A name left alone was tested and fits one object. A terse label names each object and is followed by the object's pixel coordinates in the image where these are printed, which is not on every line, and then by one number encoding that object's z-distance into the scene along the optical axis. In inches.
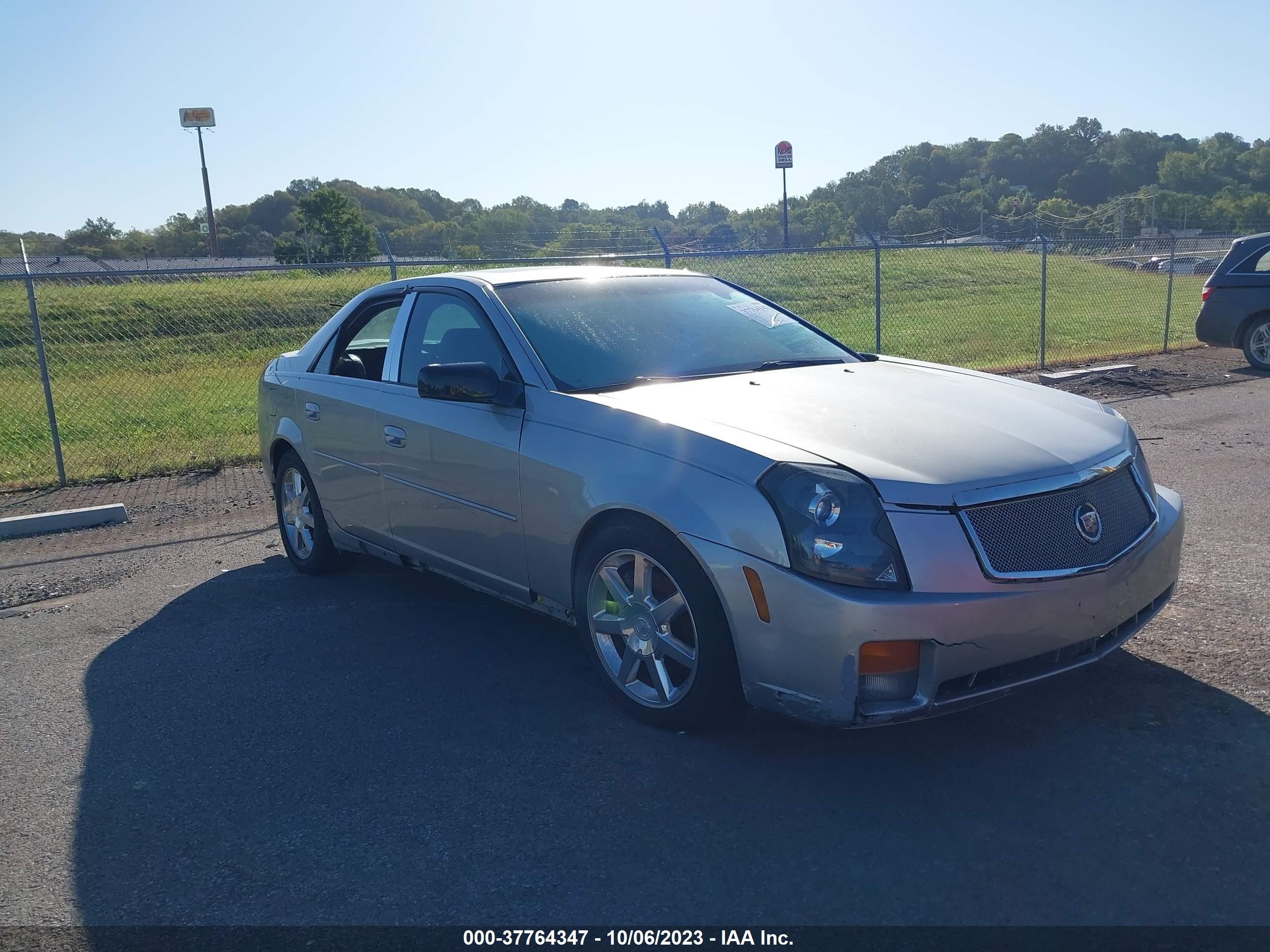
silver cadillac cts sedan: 124.3
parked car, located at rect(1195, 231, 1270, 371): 508.1
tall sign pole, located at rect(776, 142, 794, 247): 1695.4
